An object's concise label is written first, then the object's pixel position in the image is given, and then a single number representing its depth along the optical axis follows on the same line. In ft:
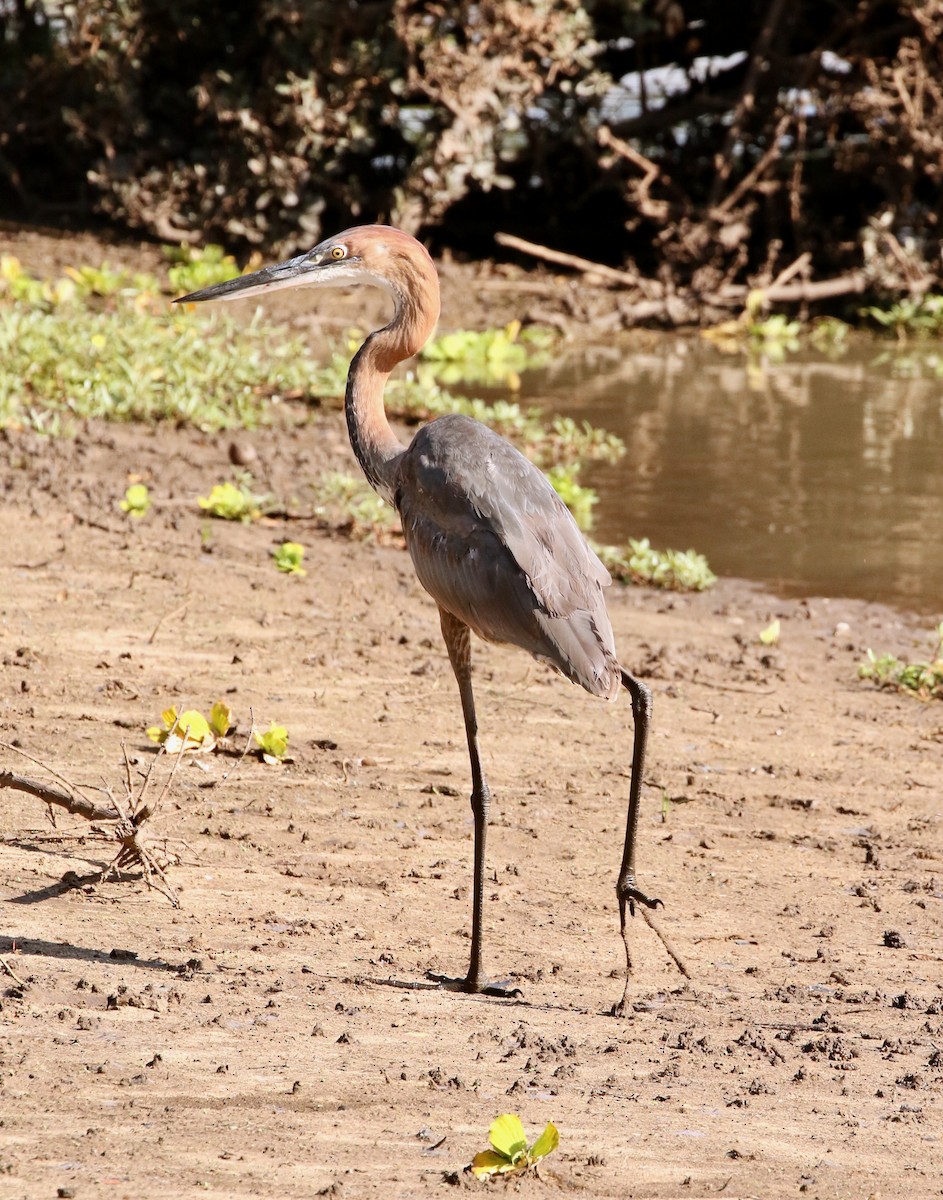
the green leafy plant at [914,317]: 91.91
